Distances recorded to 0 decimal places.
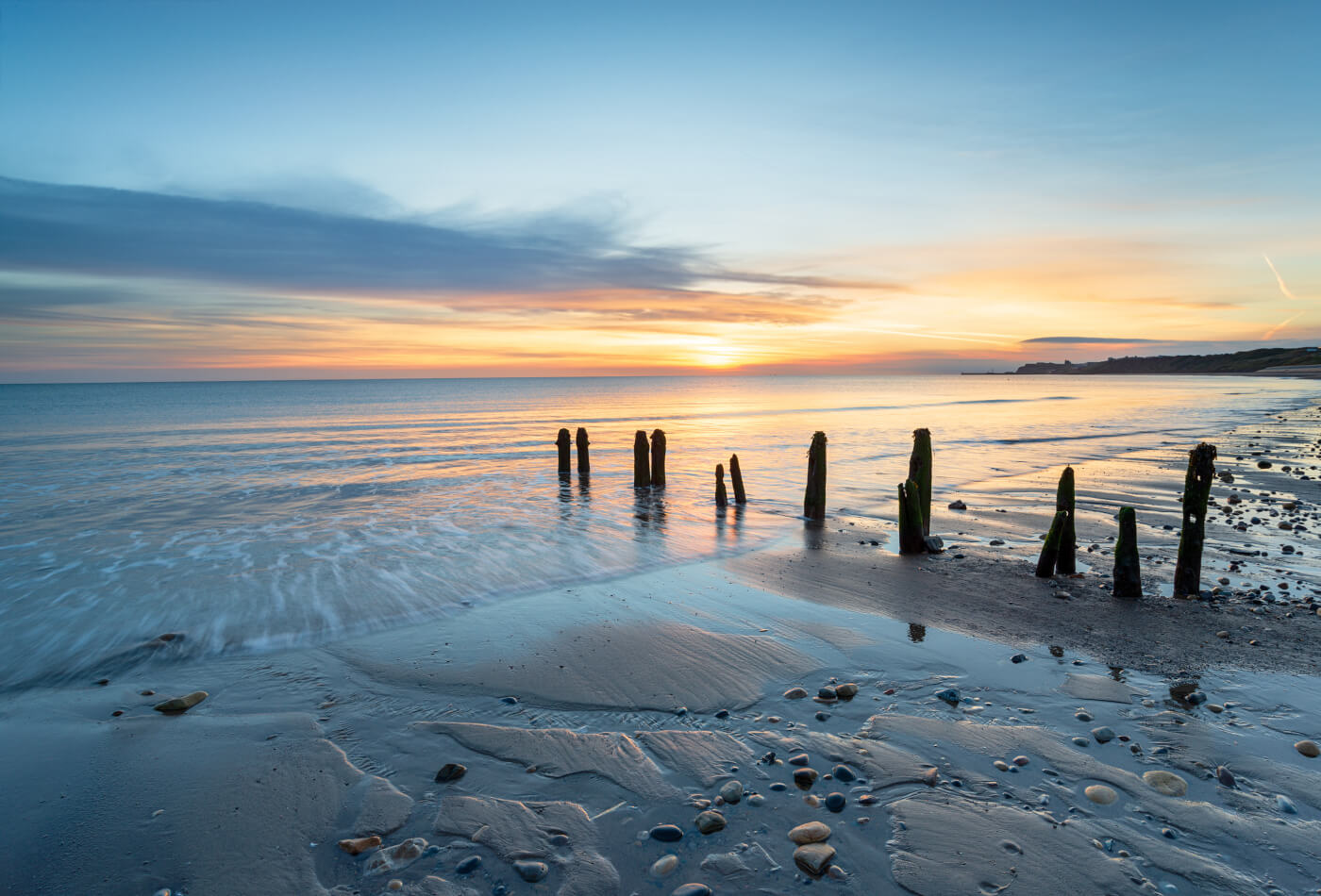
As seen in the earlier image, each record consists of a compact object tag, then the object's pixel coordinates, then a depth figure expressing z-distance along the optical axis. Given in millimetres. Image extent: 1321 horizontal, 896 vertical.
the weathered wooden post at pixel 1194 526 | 8820
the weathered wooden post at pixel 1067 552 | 9977
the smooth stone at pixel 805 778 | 4781
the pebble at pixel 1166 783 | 4570
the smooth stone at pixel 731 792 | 4625
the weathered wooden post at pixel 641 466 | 21047
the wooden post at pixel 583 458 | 23688
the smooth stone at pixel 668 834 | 4227
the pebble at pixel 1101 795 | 4496
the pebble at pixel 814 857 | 3916
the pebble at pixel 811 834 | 4168
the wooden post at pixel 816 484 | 15469
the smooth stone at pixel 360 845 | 4199
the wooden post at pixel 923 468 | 12695
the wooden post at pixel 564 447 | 23766
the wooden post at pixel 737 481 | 17891
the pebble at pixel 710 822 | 4301
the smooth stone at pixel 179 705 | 6387
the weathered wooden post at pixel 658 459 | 21297
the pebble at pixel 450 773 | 4973
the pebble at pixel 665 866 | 3939
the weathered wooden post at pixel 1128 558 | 8773
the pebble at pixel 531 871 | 3924
